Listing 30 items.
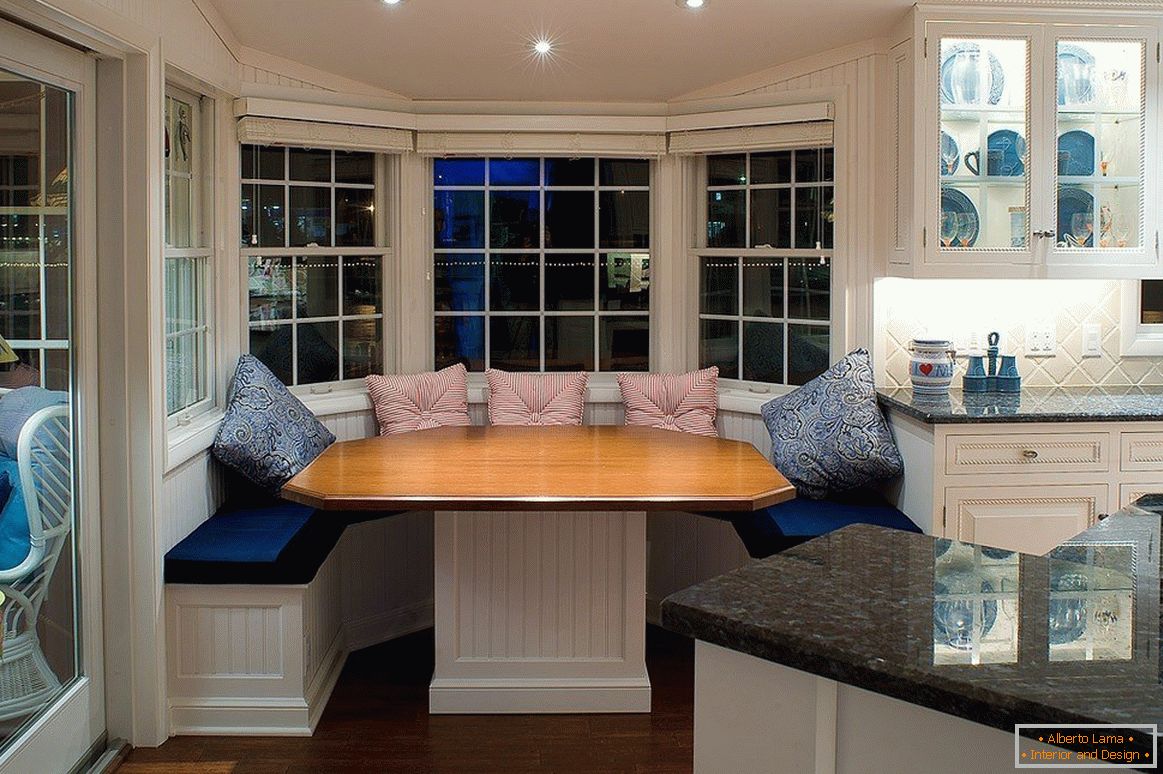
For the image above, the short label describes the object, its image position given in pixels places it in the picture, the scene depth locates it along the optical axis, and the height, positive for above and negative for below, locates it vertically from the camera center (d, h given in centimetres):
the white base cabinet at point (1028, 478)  430 -57
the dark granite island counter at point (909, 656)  137 -40
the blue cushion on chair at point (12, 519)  319 -53
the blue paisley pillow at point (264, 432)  442 -43
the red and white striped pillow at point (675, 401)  524 -37
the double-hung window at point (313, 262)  500 +21
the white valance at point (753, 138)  498 +71
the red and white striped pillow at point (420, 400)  515 -36
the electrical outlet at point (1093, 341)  506 -12
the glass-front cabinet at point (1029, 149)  456 +60
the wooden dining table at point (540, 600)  420 -96
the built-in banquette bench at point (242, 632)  395 -102
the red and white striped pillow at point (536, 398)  526 -36
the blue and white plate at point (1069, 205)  465 +39
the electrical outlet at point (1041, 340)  504 -11
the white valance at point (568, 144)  538 +72
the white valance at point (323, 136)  479 +70
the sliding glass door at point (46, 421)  320 -29
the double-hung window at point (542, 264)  552 +21
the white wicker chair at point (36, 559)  322 -66
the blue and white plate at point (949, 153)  458 +58
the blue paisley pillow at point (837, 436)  455 -45
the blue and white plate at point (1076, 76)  461 +86
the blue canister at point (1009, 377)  487 -25
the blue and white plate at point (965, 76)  456 +85
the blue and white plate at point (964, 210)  459 +37
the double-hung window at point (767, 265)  512 +19
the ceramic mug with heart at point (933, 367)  465 -20
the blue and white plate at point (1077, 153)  463 +58
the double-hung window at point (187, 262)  432 +18
